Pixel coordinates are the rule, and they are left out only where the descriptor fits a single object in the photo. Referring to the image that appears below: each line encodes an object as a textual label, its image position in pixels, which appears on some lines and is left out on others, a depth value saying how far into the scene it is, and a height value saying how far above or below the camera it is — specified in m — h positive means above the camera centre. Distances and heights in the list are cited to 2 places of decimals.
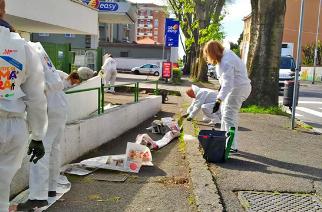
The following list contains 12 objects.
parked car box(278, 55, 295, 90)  24.67 -0.72
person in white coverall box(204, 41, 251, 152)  7.02 -0.42
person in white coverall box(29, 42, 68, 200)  4.57 -0.82
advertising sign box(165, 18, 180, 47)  24.53 +1.11
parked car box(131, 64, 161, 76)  50.06 -1.98
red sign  27.69 -1.03
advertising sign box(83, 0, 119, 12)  30.28 +2.87
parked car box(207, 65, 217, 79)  49.78 -2.20
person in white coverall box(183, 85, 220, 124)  10.87 -1.20
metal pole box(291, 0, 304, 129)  10.29 -0.27
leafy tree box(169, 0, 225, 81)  27.43 +2.06
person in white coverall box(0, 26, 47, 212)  3.14 -0.37
